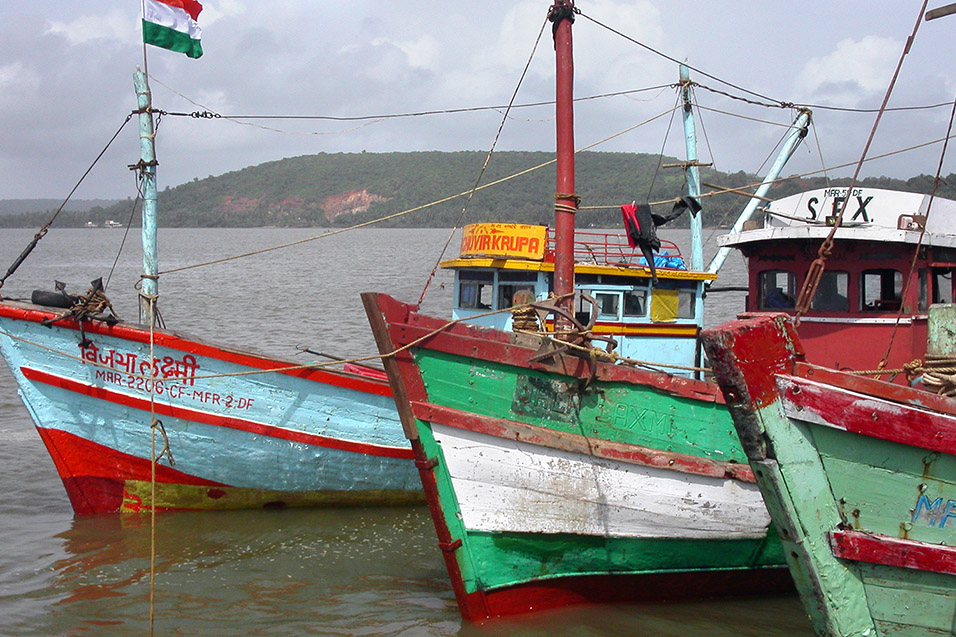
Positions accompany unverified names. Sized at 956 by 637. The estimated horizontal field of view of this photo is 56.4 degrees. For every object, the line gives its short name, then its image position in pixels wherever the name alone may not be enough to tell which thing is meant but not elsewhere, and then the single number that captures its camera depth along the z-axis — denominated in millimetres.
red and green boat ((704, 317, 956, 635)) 5512
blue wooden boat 9672
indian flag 10211
